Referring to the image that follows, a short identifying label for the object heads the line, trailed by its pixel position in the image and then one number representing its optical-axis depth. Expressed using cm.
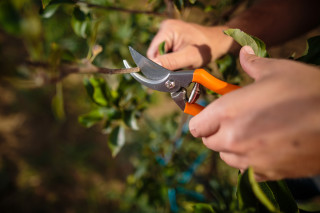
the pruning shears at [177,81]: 37
